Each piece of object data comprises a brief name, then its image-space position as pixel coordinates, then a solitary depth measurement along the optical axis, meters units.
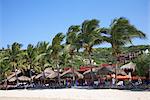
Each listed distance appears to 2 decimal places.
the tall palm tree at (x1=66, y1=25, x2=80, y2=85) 25.08
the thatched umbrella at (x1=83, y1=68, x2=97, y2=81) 24.34
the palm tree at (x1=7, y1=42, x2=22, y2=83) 34.36
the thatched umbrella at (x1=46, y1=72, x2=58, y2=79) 29.70
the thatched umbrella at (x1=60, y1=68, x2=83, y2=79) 27.19
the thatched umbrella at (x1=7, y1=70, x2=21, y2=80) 35.34
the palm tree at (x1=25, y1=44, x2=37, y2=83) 34.52
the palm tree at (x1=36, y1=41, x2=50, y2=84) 30.27
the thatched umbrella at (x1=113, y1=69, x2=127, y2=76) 24.48
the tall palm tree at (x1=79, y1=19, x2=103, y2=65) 23.23
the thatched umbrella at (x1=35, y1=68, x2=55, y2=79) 31.41
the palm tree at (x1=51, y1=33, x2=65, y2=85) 28.20
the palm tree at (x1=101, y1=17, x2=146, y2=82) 21.03
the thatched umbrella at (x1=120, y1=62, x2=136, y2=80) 24.69
